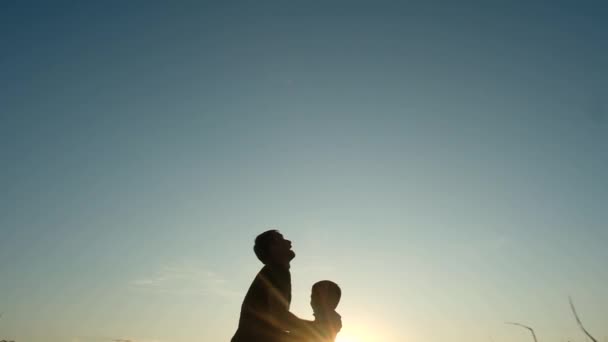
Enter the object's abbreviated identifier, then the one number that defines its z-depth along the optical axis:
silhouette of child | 6.35
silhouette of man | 6.34
